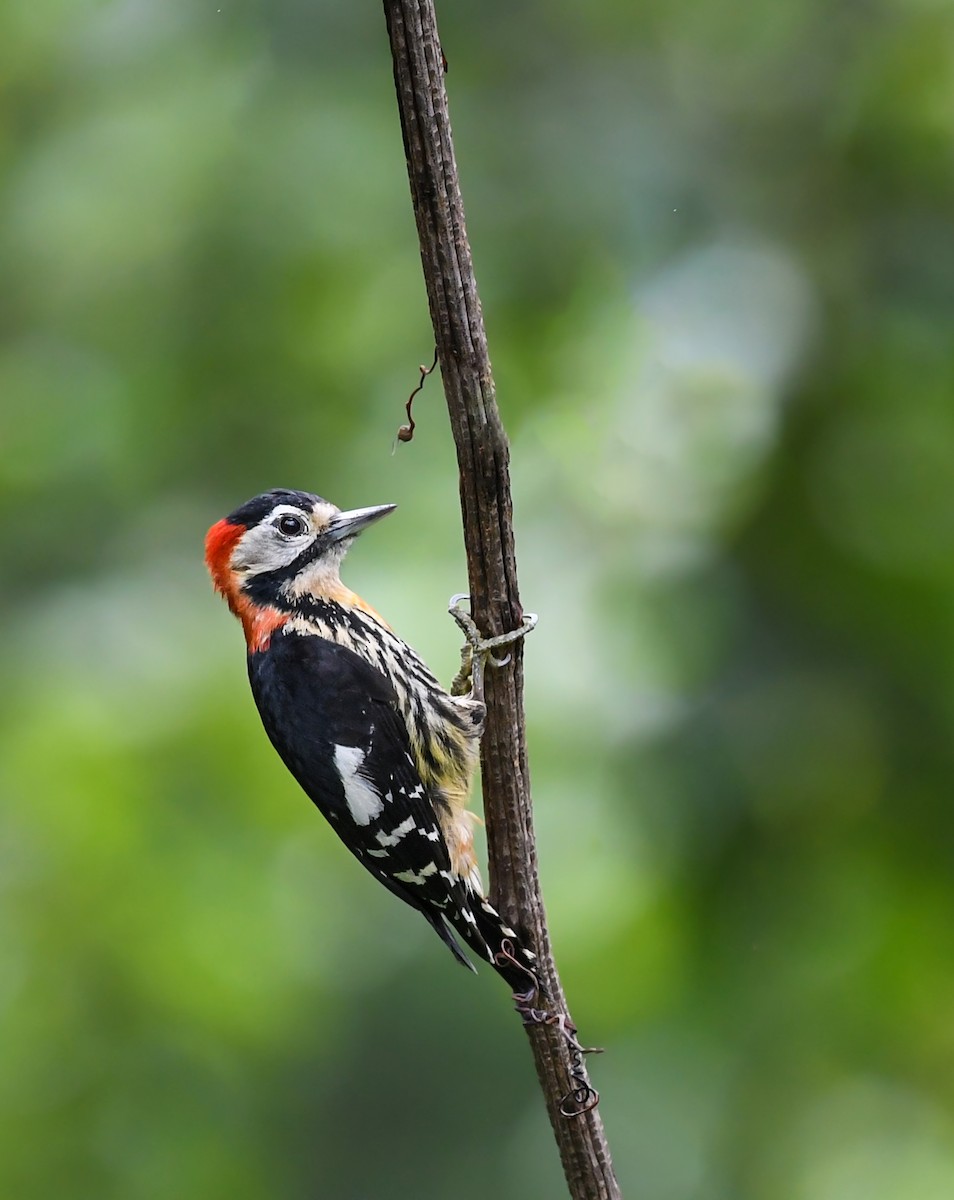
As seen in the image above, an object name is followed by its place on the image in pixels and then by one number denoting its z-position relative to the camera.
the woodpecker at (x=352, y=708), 6.28
